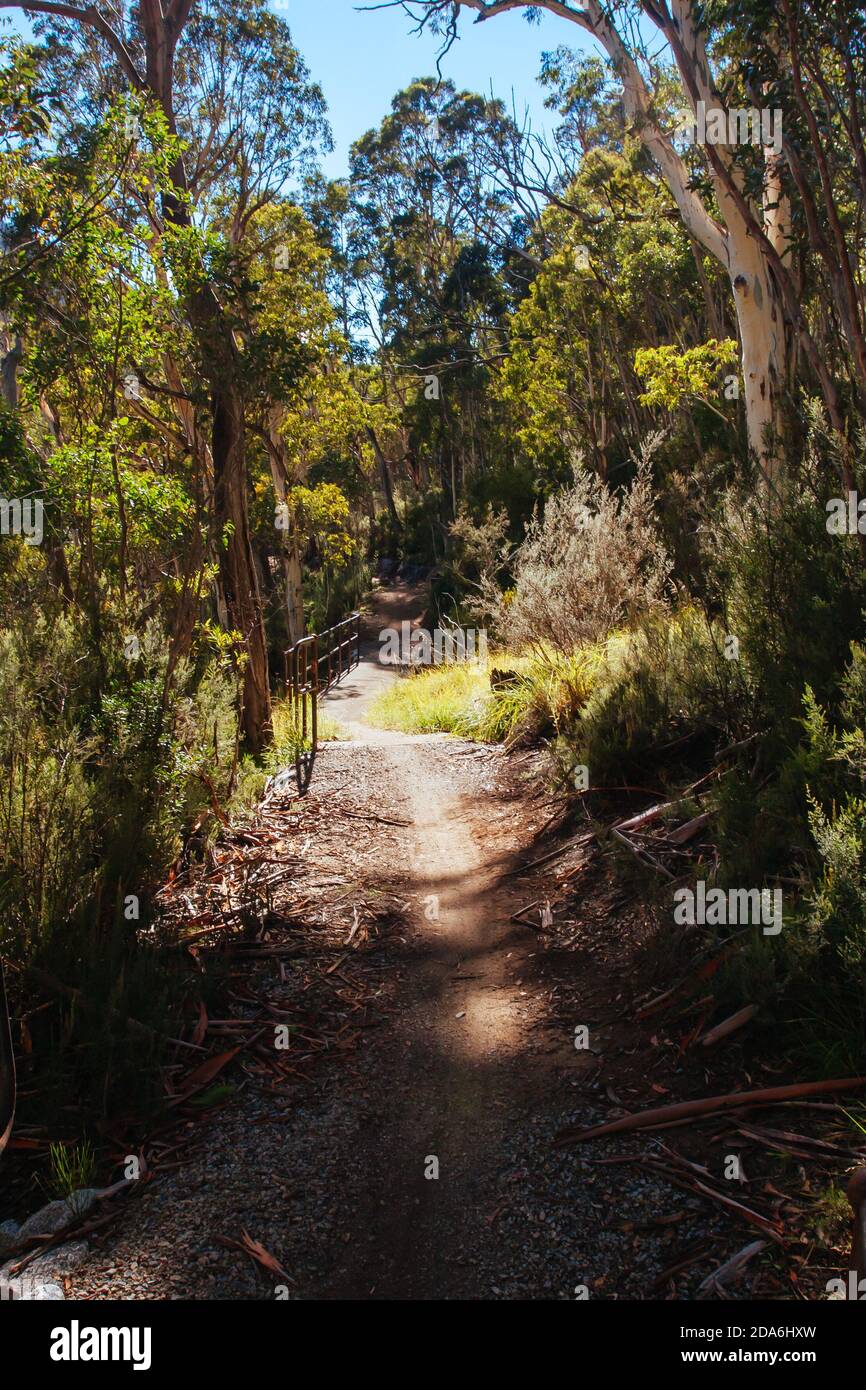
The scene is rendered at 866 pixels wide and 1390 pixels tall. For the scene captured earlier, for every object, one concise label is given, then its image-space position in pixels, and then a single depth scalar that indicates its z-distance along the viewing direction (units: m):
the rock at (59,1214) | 2.85
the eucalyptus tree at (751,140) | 5.75
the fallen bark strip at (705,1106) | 2.90
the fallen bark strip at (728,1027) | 3.31
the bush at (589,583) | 8.17
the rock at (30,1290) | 2.53
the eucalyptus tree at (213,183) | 6.55
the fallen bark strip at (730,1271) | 2.35
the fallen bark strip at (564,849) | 5.59
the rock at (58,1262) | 2.64
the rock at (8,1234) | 2.79
